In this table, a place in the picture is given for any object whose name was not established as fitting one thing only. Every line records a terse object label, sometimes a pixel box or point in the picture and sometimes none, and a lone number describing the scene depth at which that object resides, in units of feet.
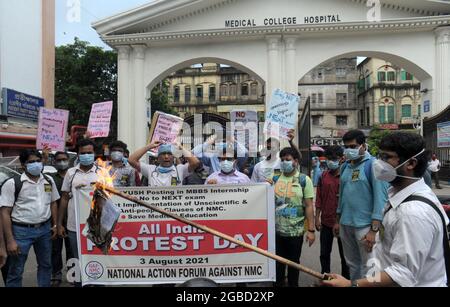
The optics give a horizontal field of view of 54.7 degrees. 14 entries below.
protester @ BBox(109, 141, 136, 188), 20.18
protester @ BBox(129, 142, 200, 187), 17.98
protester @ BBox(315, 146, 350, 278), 19.47
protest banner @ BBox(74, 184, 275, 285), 14.88
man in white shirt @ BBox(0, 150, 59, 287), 15.74
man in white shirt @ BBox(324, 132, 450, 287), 7.41
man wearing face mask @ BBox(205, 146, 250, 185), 17.76
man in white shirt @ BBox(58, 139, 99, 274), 16.98
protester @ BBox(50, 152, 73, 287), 20.15
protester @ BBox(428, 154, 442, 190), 53.83
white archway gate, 46.93
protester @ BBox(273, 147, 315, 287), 16.98
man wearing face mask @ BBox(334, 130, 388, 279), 15.26
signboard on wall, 49.00
